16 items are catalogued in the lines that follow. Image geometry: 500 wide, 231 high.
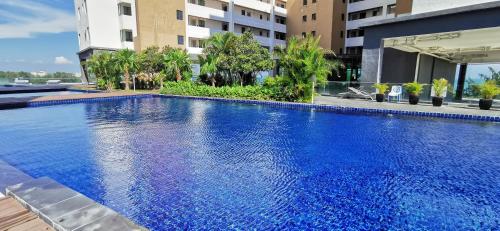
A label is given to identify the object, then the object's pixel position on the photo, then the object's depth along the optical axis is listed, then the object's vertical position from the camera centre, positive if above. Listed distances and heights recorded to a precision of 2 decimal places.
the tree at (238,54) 19.34 +1.99
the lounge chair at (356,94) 16.34 -0.71
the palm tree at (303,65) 13.54 +0.85
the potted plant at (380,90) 14.98 -0.39
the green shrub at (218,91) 16.08 -0.71
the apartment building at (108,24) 28.78 +5.88
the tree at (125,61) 22.14 +1.45
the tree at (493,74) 18.17 +0.77
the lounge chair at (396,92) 15.05 -0.49
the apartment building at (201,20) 28.86 +7.62
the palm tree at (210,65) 19.89 +1.11
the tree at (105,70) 22.60 +0.72
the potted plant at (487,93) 12.25 -0.37
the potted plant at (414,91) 14.03 -0.39
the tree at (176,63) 22.56 +1.40
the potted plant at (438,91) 13.62 -0.36
